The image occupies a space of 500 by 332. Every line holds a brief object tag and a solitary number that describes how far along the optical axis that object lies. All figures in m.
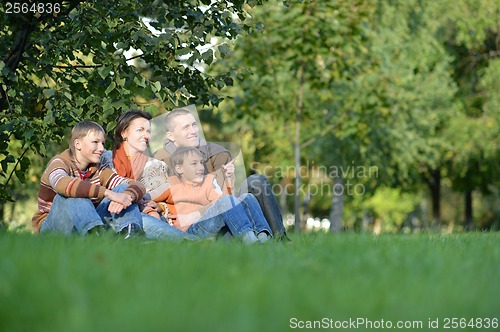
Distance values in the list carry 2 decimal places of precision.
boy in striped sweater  12.60
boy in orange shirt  13.48
